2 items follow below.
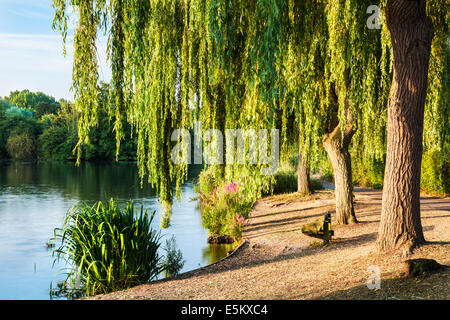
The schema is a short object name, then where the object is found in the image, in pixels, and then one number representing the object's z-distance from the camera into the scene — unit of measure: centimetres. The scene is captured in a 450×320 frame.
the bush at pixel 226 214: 1021
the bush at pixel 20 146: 5469
